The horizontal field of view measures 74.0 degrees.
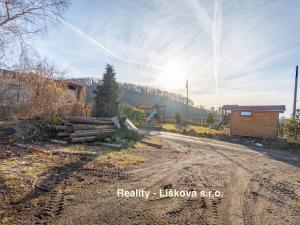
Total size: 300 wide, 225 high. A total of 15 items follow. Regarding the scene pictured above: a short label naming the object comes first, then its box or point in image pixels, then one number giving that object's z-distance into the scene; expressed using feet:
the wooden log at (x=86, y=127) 29.98
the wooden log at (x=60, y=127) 29.25
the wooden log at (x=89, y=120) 31.42
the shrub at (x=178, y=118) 99.79
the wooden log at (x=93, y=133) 28.75
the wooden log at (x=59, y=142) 26.98
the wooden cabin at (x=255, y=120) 53.78
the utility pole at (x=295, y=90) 57.91
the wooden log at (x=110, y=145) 27.94
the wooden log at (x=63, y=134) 28.94
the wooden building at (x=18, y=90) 32.18
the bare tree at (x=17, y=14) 25.30
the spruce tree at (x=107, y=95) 55.27
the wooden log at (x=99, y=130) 29.63
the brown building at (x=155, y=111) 107.24
